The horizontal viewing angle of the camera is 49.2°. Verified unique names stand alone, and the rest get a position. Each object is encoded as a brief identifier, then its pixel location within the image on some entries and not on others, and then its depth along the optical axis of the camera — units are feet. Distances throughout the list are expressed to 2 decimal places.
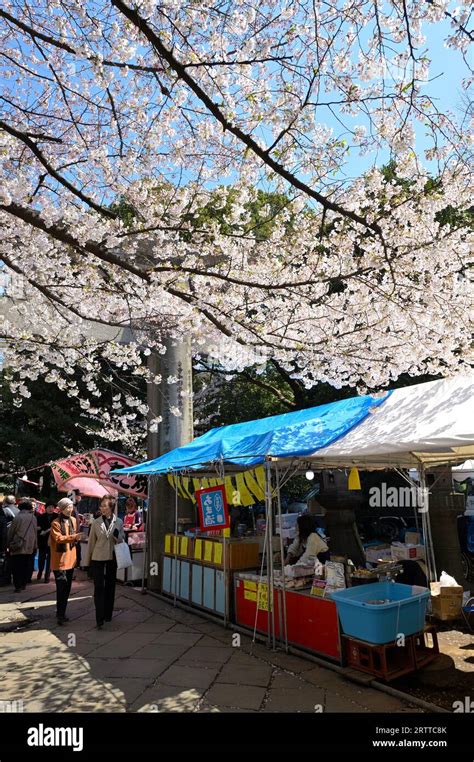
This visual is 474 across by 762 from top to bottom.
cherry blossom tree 13.64
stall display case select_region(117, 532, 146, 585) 38.24
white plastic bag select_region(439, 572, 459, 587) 24.75
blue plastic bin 17.21
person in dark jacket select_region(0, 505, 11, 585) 35.99
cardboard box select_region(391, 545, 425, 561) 28.77
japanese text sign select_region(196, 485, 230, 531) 24.53
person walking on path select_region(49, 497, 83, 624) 25.38
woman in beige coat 25.05
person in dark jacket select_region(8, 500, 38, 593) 33.50
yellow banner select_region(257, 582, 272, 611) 22.99
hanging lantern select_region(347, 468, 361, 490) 27.17
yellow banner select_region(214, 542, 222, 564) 26.55
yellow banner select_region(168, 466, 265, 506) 23.90
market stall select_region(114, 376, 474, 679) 17.66
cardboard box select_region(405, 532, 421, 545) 32.08
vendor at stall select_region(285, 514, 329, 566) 25.23
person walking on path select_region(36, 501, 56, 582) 38.65
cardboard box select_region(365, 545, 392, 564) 30.43
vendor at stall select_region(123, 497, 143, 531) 44.70
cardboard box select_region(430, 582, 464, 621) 24.54
